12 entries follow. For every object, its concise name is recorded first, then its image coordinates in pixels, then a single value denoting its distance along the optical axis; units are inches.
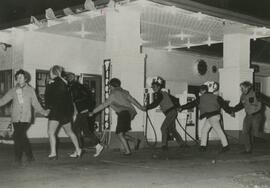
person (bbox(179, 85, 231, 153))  471.8
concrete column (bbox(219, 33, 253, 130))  615.2
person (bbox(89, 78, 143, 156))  435.8
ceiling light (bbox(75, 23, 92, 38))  624.4
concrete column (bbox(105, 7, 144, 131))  492.4
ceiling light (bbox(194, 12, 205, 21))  523.3
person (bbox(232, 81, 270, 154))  461.4
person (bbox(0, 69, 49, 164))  368.5
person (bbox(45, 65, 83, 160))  383.6
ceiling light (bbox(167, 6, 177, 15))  488.1
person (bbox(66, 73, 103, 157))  461.4
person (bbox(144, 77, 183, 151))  506.3
